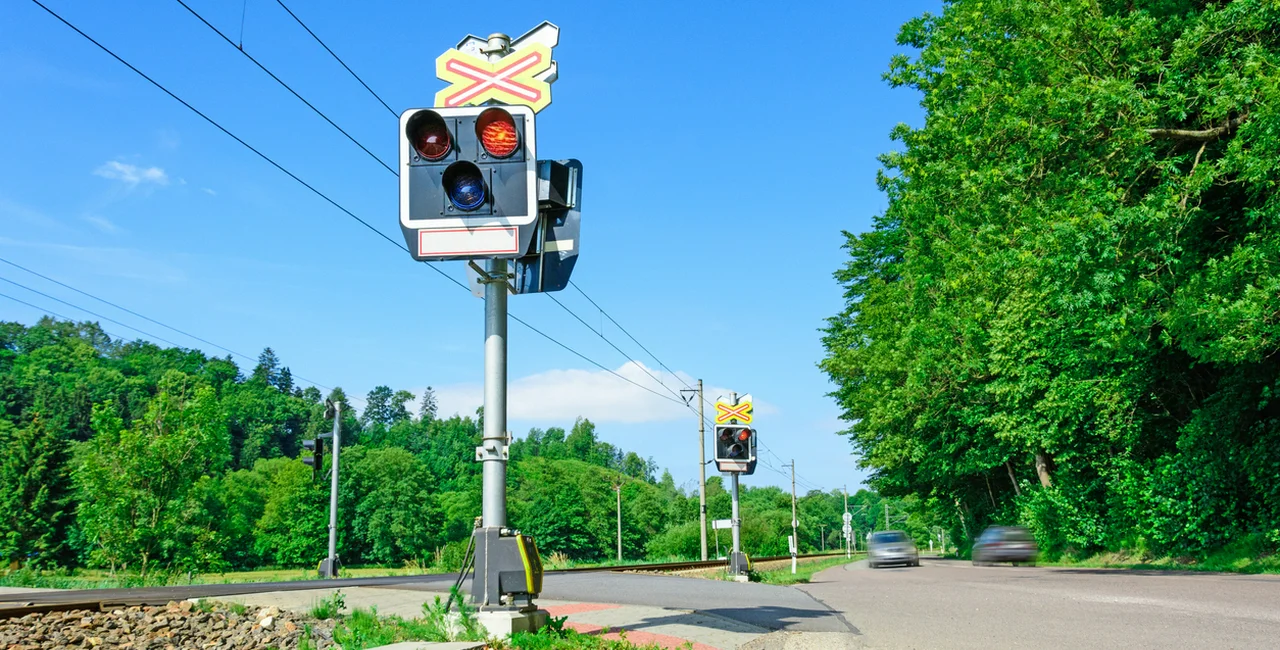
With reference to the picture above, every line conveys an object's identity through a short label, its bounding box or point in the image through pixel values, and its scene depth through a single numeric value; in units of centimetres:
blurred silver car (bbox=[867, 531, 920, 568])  4069
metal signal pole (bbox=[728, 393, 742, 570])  1891
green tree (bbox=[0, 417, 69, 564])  6244
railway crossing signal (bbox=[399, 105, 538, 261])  663
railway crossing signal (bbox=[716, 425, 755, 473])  1742
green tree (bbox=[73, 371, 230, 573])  3938
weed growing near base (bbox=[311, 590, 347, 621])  973
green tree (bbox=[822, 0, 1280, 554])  1653
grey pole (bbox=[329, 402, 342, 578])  2559
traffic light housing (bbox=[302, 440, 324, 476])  2675
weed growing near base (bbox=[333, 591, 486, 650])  625
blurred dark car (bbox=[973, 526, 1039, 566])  3481
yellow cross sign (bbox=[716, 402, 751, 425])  1797
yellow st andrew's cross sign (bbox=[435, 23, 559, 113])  716
